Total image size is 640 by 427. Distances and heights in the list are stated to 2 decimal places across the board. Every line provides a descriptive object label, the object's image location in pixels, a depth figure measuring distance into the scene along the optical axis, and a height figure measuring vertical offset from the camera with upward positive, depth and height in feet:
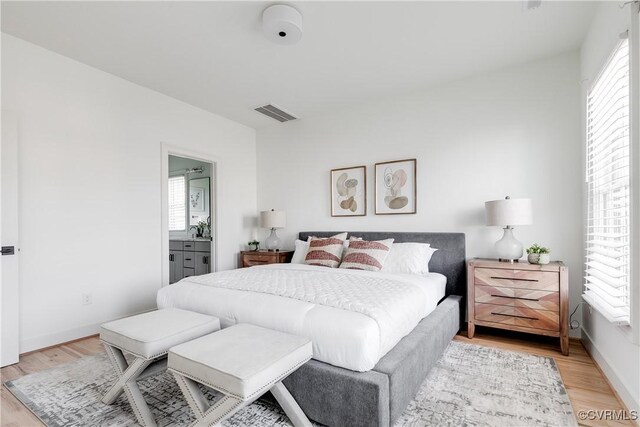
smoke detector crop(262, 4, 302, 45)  7.57 +4.59
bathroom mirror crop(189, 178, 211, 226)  18.51 +0.88
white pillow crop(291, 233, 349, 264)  12.83 -1.44
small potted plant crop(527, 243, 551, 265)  9.29 -1.20
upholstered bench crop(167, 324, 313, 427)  4.37 -2.16
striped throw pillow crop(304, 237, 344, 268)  11.53 -1.39
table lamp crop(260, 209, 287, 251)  14.99 -0.35
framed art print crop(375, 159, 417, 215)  12.52 +1.06
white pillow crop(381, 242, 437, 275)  10.55 -1.48
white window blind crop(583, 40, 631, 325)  6.22 +0.50
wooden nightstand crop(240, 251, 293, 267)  14.35 -1.93
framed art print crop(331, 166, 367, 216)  13.67 +0.98
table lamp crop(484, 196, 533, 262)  9.32 -0.16
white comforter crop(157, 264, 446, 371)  5.45 -1.84
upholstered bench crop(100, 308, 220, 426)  5.64 -2.28
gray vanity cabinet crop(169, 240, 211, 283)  16.24 -2.28
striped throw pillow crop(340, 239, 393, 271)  10.64 -1.37
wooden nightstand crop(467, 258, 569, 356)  8.70 -2.37
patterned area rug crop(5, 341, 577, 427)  5.79 -3.67
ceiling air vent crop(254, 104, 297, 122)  13.78 +4.52
